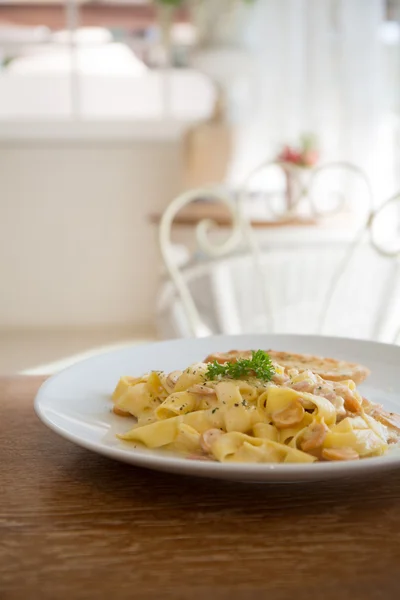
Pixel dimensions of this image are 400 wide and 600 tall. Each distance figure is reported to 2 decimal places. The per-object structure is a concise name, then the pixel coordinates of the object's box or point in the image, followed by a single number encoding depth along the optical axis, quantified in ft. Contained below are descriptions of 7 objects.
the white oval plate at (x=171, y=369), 2.15
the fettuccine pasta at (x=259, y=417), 2.31
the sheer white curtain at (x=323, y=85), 14.12
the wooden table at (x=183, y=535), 1.83
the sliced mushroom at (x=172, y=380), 2.70
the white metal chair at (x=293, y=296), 7.24
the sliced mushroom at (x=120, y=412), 2.77
